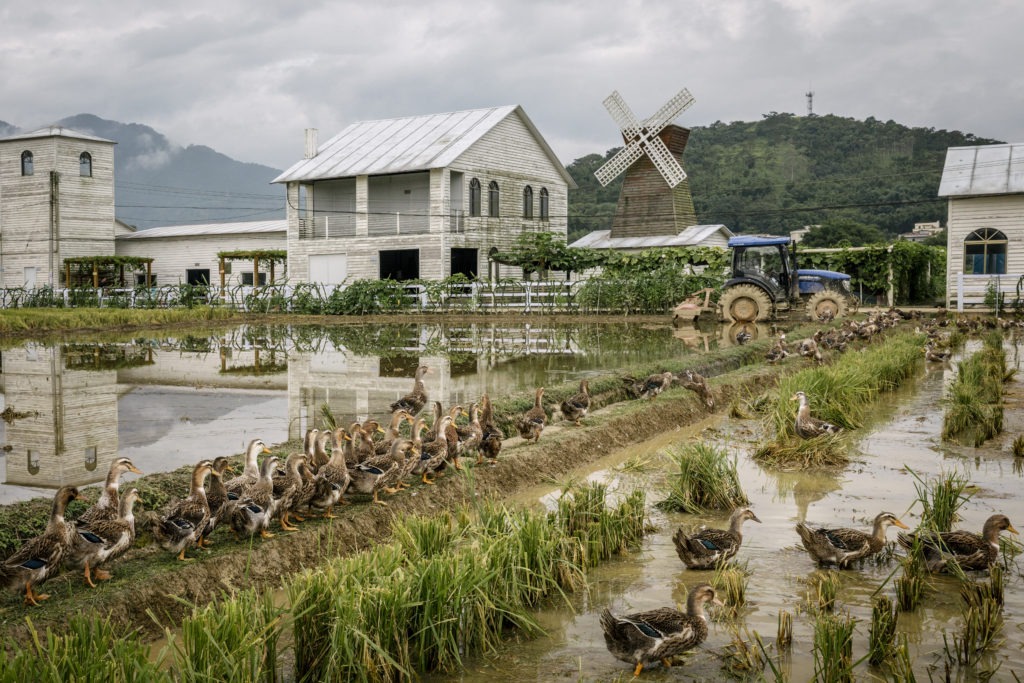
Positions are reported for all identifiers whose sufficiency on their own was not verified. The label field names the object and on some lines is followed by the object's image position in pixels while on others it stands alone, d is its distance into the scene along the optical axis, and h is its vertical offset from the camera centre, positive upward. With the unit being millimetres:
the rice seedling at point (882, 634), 4789 -1748
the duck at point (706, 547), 6242 -1670
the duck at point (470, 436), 8719 -1298
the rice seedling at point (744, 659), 4812 -1893
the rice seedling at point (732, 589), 5637 -1784
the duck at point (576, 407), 10938 -1260
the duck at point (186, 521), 5871 -1418
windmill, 45906 +6374
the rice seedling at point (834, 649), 4285 -1646
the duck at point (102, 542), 5414 -1439
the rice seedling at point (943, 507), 6629 -1478
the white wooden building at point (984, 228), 32438 +2660
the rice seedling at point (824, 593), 5516 -1797
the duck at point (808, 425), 9913 -1335
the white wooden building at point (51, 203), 48375 +5195
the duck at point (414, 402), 11195 -1233
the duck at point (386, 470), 7387 -1373
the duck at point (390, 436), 8133 -1254
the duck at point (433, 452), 8039 -1338
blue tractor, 28781 +452
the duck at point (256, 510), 6254 -1430
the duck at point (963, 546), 6055 -1626
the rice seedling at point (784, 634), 5074 -1831
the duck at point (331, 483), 6836 -1363
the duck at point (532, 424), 9883 -1321
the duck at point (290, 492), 6629 -1391
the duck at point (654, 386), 13109 -1199
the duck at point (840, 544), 6273 -1656
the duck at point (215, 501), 6191 -1399
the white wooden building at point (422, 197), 38969 +4668
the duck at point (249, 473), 6844 -1329
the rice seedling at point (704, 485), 7922 -1588
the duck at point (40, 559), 5133 -1457
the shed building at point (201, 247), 47406 +2843
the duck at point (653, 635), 4809 -1756
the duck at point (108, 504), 5945 -1338
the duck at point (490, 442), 8781 -1344
